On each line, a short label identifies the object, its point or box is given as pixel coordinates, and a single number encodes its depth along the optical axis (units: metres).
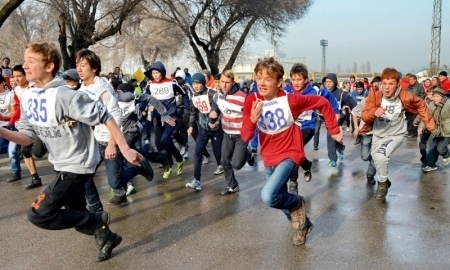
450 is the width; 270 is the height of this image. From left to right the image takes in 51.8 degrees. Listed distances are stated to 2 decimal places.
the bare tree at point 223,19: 23.95
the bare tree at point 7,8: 13.27
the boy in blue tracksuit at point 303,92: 6.15
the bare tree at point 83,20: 17.81
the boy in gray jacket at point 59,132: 3.52
